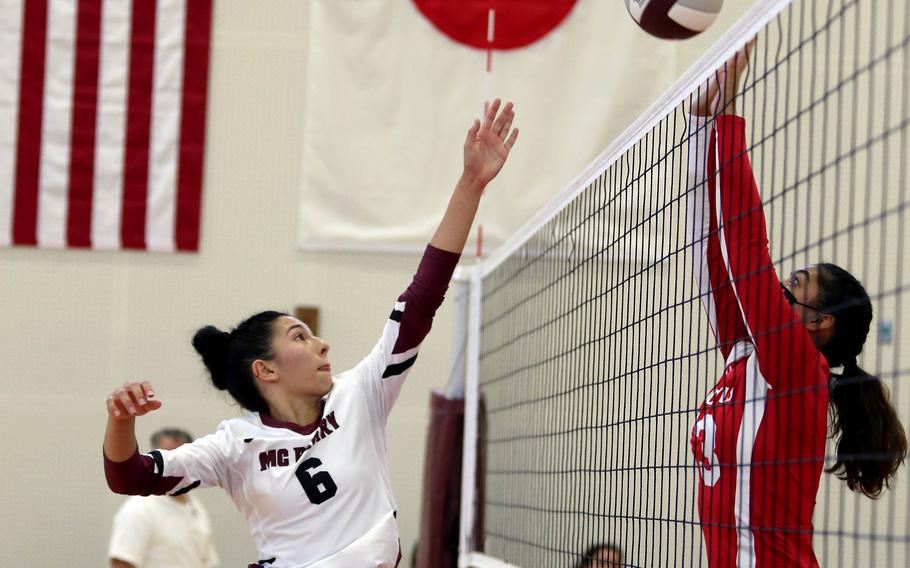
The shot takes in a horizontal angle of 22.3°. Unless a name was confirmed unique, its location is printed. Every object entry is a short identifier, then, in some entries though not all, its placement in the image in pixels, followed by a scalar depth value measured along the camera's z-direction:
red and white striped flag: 14.69
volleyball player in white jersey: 5.84
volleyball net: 7.47
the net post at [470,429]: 10.71
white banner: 14.89
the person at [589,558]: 6.65
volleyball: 6.66
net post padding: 10.98
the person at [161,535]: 12.53
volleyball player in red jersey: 4.99
